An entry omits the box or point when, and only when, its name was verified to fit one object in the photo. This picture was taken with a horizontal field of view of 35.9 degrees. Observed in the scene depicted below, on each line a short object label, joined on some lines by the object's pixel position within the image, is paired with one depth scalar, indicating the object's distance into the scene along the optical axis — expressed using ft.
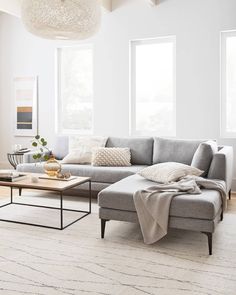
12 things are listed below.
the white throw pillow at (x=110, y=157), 15.99
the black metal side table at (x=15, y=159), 19.46
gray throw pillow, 12.77
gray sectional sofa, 9.62
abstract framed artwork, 21.20
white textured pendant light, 11.44
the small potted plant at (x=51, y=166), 13.75
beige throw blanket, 9.84
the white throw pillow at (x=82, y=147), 16.70
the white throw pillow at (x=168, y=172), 11.52
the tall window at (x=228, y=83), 17.06
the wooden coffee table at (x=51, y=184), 11.68
